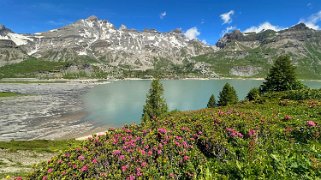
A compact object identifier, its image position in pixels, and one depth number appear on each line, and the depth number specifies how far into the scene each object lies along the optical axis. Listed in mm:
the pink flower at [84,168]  9109
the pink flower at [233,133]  12600
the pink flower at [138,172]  8830
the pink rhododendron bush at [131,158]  9109
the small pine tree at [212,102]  76456
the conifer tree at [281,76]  70938
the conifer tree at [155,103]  67612
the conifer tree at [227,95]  71956
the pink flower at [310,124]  13798
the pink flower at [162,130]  11744
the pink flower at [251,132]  12840
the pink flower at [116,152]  9820
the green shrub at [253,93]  67938
